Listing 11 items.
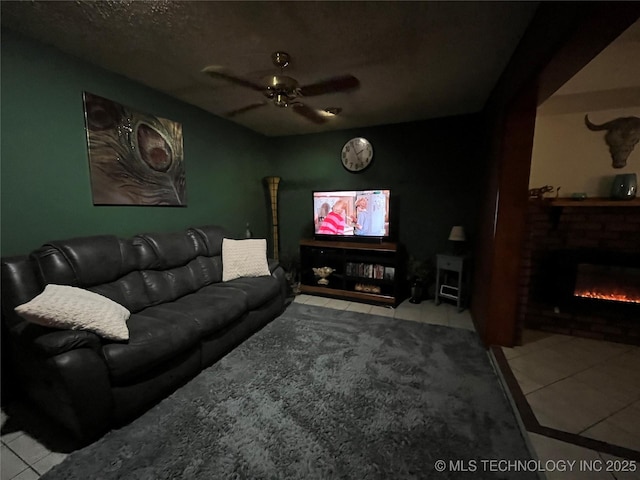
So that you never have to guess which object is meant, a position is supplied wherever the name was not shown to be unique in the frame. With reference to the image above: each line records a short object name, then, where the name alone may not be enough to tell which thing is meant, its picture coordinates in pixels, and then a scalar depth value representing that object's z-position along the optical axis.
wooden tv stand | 3.27
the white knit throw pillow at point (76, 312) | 1.31
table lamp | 3.11
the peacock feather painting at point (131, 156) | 2.13
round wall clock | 3.68
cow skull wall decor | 2.33
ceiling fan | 1.79
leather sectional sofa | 1.32
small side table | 3.02
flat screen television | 3.36
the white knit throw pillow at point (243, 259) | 2.80
